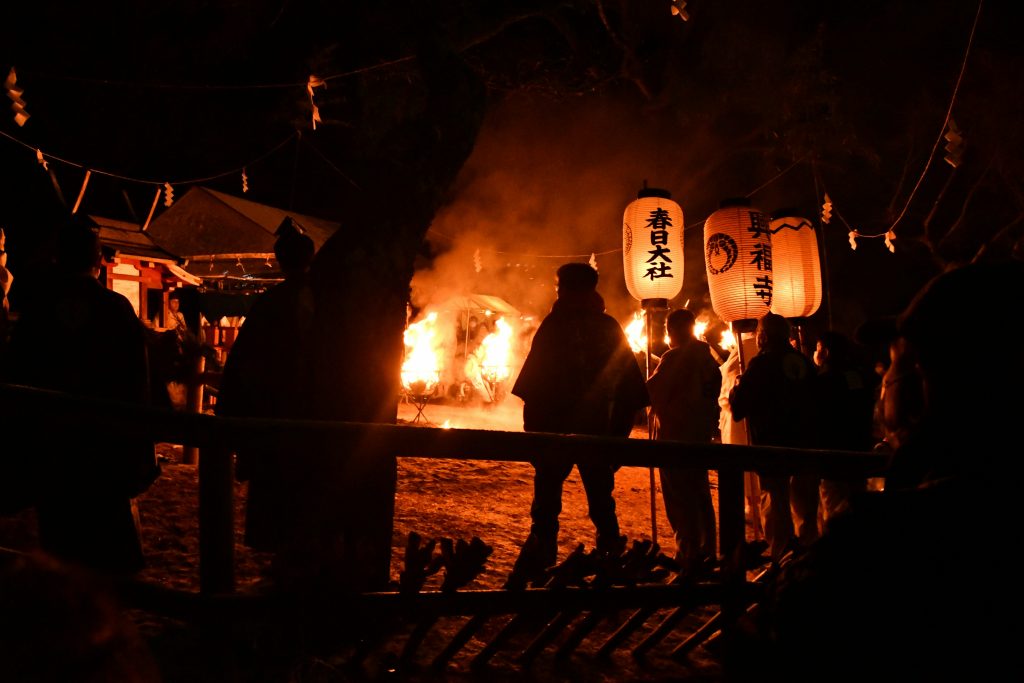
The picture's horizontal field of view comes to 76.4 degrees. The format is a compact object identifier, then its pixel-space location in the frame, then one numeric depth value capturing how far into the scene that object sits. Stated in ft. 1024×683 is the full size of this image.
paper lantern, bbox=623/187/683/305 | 27.99
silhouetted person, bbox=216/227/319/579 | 12.04
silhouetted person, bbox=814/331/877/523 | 18.45
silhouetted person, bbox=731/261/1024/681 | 3.74
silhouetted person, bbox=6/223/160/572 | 11.75
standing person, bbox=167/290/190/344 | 49.73
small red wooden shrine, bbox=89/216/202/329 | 45.57
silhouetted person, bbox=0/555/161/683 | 2.91
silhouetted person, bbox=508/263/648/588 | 15.78
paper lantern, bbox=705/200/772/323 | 26.61
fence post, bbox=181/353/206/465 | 23.15
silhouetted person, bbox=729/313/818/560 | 18.48
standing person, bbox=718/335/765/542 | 23.04
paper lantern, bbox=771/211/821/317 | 29.73
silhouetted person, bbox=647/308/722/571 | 18.49
